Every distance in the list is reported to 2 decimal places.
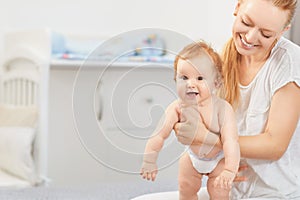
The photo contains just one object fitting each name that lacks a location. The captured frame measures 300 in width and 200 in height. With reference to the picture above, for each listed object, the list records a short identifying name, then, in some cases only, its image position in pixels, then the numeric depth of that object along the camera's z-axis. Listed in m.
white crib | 4.38
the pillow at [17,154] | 4.36
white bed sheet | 4.10
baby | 1.82
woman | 1.94
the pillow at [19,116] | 4.83
